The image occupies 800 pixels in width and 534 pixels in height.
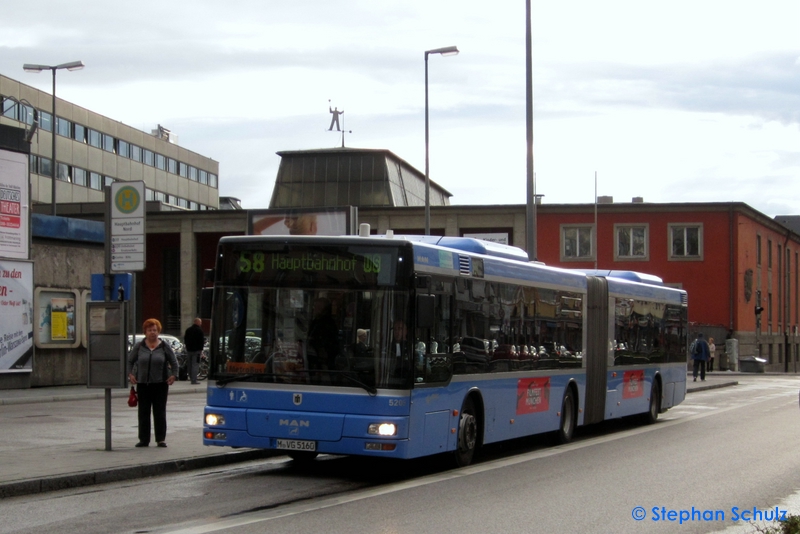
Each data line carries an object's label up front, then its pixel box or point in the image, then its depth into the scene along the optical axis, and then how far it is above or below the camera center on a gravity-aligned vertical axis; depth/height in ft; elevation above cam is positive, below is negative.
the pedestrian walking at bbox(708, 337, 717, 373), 171.23 -6.03
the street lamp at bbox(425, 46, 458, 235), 112.06 +26.45
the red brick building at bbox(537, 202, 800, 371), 195.21 +10.87
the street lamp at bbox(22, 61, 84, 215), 154.92 +34.08
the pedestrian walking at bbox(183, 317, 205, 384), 102.94 -3.57
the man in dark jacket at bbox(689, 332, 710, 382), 135.54 -5.23
